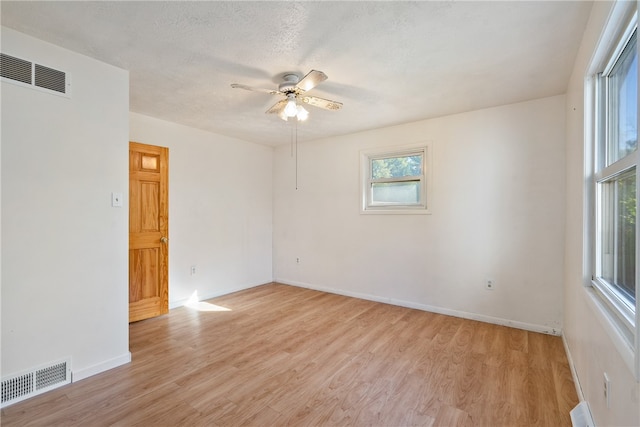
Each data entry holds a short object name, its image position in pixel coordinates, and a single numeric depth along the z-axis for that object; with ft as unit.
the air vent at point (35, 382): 6.25
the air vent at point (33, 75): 6.25
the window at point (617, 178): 4.40
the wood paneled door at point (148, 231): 11.33
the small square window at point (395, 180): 12.71
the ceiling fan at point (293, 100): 8.22
